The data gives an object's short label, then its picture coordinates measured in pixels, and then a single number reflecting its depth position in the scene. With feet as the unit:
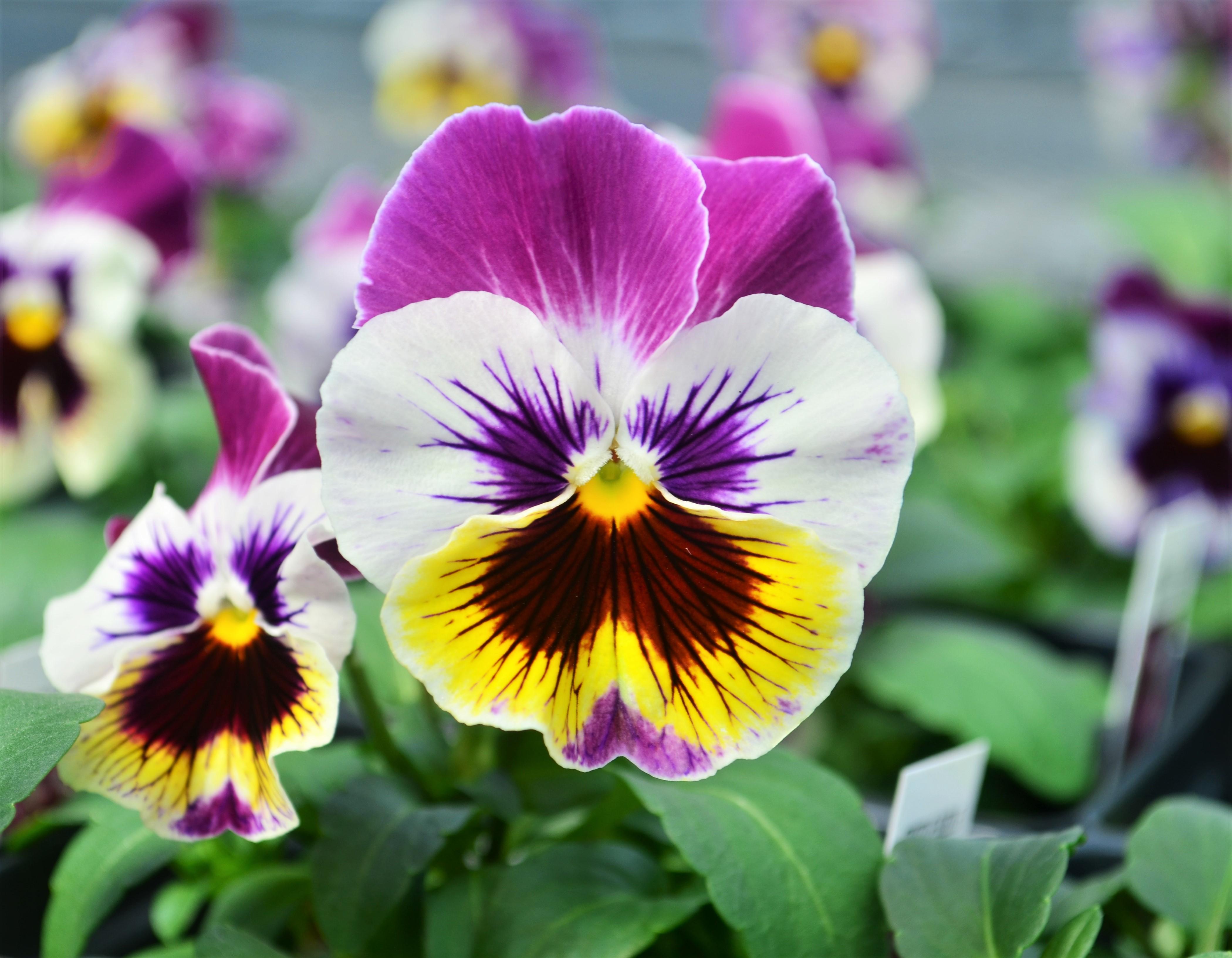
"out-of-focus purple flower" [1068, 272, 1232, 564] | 1.83
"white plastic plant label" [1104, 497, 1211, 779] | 1.45
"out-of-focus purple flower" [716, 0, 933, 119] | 3.12
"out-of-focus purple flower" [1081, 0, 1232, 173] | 2.95
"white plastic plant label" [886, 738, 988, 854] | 1.05
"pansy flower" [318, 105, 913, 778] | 0.89
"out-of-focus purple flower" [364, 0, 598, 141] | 3.09
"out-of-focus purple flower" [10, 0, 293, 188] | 2.50
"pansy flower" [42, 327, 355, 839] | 0.96
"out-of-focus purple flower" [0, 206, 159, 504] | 1.57
